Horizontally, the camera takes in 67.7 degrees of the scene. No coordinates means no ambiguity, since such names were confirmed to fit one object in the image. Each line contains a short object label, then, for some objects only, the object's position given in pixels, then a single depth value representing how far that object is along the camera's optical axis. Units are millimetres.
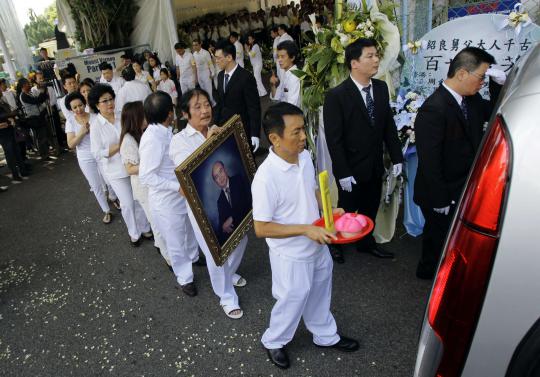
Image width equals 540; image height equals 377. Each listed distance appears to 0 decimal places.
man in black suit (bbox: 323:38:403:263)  3188
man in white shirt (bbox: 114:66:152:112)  6254
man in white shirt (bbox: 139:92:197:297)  3104
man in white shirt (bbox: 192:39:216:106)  10488
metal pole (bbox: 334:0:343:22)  4137
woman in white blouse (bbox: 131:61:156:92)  8669
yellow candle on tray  1903
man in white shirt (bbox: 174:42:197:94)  10200
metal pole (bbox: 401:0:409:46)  4551
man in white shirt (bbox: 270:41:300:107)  4898
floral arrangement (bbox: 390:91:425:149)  3686
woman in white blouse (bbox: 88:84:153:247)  4328
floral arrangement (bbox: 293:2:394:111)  3846
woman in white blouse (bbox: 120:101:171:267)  3645
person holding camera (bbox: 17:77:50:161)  8172
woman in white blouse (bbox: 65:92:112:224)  4712
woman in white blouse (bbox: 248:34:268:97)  11312
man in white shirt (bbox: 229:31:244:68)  11790
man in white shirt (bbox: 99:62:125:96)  7652
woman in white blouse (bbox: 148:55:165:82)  9734
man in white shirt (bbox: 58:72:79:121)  6152
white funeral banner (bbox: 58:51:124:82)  9430
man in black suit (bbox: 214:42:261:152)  4879
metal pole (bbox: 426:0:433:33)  4617
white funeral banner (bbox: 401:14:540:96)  3512
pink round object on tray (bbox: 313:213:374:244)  1946
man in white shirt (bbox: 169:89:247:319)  2955
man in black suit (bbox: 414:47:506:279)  2705
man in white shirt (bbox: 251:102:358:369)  2094
